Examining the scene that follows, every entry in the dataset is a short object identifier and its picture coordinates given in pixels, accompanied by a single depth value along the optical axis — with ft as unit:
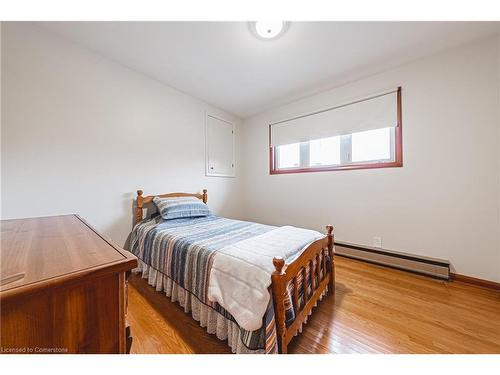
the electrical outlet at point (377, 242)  7.54
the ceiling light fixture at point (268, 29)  5.14
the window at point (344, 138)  7.30
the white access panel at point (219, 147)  10.25
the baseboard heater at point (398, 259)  6.22
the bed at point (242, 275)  3.25
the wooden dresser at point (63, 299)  1.36
